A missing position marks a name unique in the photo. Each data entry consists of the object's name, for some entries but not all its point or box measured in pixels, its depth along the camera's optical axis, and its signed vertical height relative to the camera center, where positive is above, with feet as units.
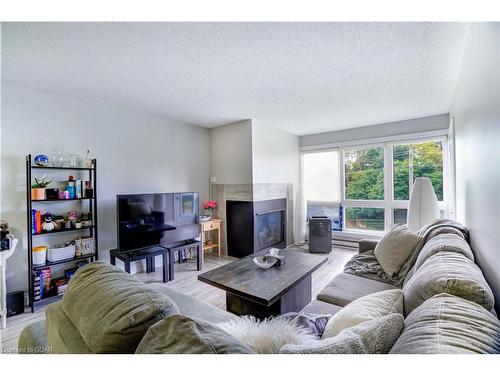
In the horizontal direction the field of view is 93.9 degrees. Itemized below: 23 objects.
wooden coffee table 5.64 -2.45
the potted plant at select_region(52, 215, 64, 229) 8.22 -1.04
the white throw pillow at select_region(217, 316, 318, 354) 2.64 -1.75
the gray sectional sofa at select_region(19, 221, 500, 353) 2.16 -1.41
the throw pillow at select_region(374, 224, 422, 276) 6.58 -1.83
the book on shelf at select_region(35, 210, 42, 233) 7.66 -0.98
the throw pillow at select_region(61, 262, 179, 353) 2.32 -1.34
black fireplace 12.44 -2.12
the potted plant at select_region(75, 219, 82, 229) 8.49 -1.21
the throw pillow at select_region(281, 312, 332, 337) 3.57 -2.17
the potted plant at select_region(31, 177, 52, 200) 7.66 +0.09
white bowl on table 7.04 -2.28
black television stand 9.16 -2.62
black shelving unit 7.39 -1.31
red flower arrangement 13.33 -0.91
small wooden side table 12.31 -2.12
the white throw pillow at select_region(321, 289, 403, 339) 3.18 -1.76
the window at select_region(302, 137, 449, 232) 12.58 +0.48
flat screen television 9.15 -1.26
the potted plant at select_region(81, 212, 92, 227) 8.90 -1.04
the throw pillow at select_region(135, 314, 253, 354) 1.91 -1.28
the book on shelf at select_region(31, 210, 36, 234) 7.52 -0.96
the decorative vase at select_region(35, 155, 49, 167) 7.86 +1.07
